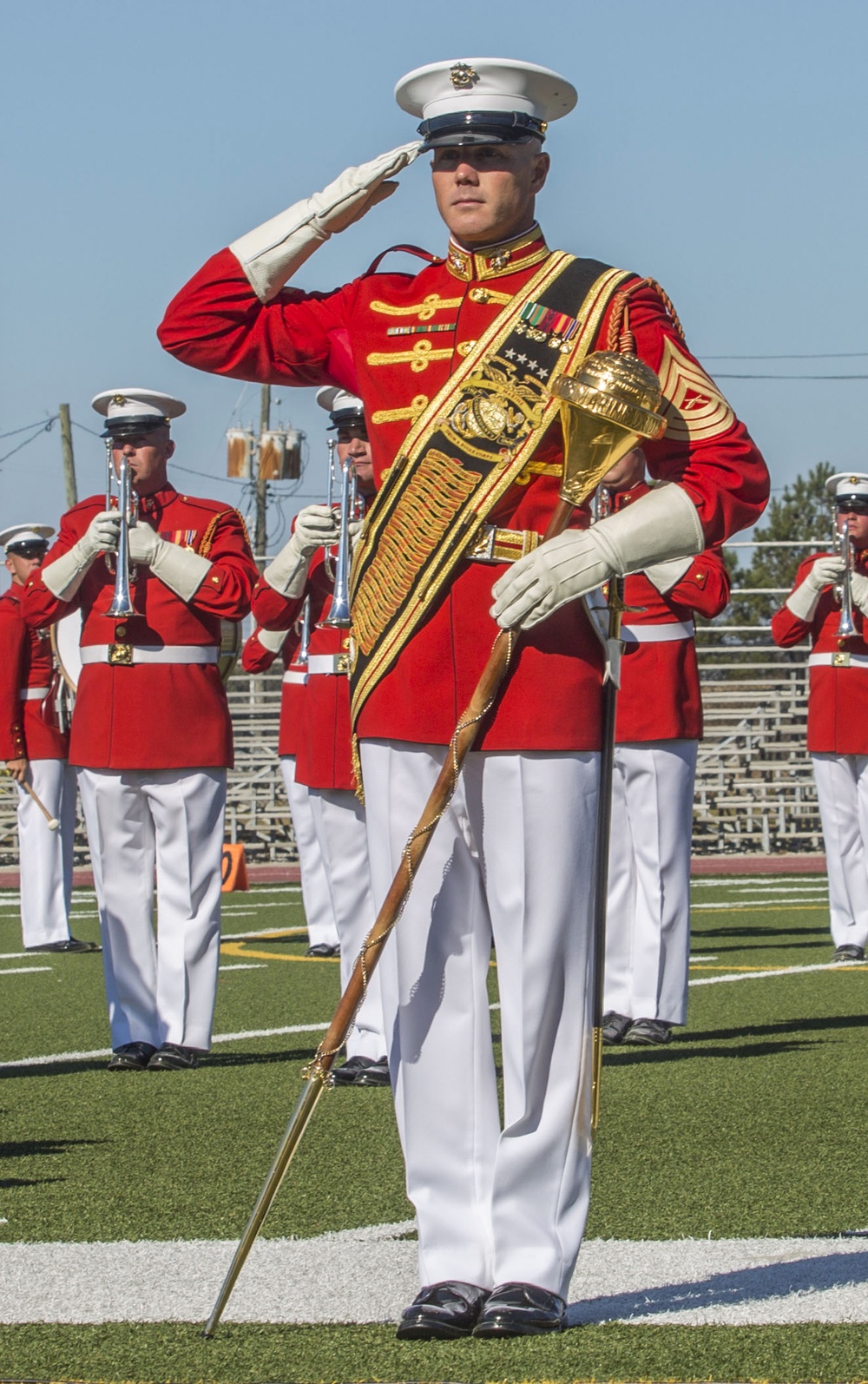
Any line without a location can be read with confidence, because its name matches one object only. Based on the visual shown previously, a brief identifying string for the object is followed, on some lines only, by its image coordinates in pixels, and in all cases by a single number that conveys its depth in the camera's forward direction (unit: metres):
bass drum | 17.66
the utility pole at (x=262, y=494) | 78.84
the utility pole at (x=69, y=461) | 67.57
